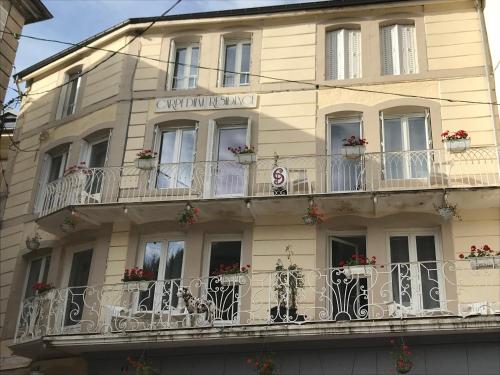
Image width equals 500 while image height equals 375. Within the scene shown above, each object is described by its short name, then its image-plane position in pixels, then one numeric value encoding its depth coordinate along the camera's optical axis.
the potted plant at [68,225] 15.28
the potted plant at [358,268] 12.94
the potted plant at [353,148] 14.55
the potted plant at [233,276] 13.59
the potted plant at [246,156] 14.93
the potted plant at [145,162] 15.36
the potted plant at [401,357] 11.95
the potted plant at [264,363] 12.53
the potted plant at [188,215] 14.37
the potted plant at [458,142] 13.99
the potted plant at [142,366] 13.09
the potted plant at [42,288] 14.75
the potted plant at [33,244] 16.33
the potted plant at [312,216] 13.96
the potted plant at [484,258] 12.49
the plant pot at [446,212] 13.45
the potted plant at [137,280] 13.77
